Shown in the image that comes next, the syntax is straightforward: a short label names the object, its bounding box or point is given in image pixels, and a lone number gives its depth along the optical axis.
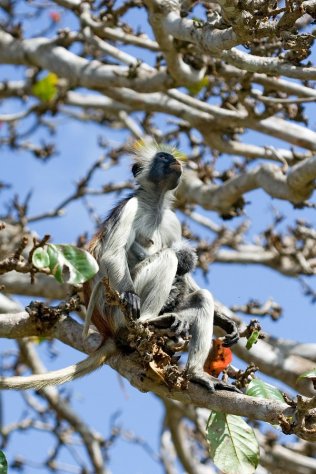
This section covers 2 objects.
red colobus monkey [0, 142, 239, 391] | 10.52
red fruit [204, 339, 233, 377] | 10.57
